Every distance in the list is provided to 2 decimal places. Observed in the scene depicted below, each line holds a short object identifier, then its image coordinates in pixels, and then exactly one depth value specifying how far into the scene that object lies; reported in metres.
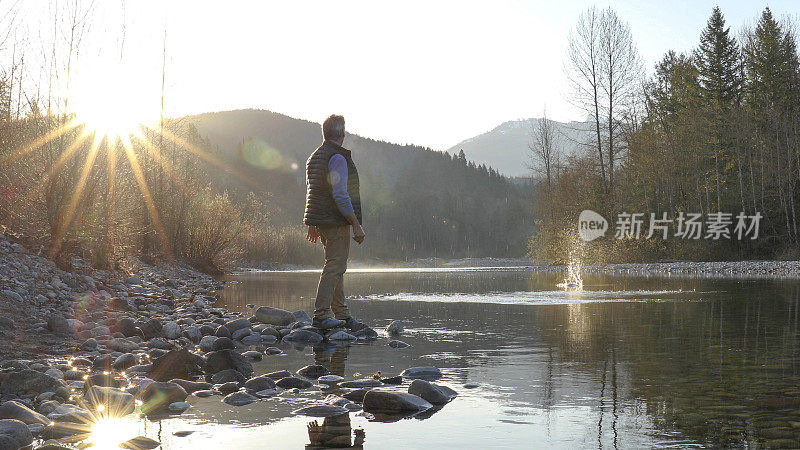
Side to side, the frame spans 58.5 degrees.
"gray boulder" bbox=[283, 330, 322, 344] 7.42
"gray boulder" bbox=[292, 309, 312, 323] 9.28
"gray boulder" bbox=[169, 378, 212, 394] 4.45
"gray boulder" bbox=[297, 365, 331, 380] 5.04
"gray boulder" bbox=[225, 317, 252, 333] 7.86
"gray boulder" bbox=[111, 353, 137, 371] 5.37
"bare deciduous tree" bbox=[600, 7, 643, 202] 36.69
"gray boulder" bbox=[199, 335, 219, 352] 6.61
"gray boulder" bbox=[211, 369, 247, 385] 4.77
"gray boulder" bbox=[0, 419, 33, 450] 2.99
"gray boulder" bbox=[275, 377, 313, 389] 4.56
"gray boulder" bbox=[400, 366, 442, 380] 4.82
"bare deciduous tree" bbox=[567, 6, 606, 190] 37.69
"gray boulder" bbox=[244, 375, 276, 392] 4.46
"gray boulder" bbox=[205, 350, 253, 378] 5.12
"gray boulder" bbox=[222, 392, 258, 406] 4.05
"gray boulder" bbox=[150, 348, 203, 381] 4.96
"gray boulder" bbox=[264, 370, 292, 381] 4.76
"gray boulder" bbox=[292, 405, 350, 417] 3.68
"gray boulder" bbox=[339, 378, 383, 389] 4.45
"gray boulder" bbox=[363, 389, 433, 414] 3.75
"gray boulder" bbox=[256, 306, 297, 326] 8.98
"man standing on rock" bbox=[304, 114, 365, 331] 7.75
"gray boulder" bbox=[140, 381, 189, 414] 3.92
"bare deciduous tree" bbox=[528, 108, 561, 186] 45.03
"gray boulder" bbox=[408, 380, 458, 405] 4.01
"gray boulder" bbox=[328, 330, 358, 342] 7.25
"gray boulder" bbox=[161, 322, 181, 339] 7.30
